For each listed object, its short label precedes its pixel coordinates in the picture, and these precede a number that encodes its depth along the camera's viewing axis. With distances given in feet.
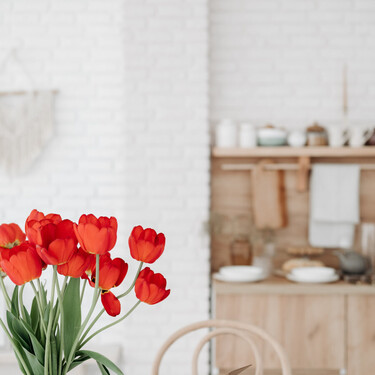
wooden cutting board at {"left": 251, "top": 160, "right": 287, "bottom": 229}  9.66
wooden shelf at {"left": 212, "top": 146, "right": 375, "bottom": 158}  9.27
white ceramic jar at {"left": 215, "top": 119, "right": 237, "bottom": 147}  9.46
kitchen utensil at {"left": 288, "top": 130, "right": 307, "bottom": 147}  9.44
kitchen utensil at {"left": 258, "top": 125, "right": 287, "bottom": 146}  9.46
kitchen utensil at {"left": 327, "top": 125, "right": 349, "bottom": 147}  9.37
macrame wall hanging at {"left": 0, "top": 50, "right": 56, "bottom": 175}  9.66
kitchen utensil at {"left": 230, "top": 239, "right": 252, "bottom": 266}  9.48
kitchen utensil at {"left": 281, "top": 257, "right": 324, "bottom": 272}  9.27
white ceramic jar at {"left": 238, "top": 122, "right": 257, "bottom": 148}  9.45
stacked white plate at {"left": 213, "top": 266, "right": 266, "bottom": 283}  8.75
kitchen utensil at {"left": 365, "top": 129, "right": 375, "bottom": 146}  9.41
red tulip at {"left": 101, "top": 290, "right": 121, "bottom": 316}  2.54
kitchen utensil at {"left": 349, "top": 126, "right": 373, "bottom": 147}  9.38
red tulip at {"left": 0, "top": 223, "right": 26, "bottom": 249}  2.61
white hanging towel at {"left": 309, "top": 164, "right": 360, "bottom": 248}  9.59
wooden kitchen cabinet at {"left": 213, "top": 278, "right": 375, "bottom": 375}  8.55
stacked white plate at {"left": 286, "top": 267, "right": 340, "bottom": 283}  8.75
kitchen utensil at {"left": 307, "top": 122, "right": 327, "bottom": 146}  9.45
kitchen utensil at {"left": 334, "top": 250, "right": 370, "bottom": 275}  9.02
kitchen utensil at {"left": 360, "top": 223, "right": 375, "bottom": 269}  9.44
